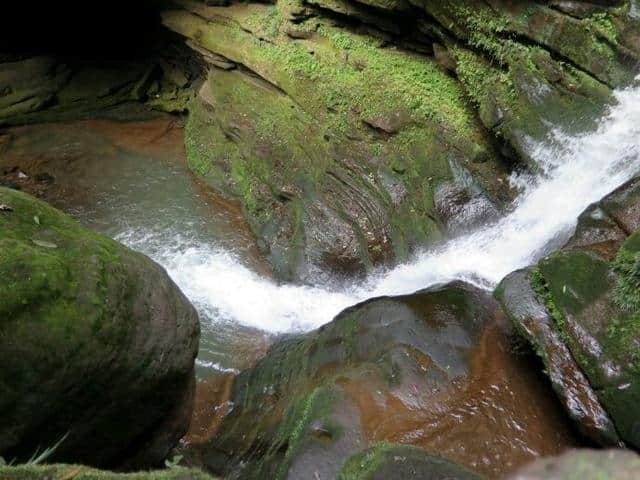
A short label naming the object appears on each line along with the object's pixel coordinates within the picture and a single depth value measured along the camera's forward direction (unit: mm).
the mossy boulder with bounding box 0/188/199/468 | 3289
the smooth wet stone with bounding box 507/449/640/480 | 783
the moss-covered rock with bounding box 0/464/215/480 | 2146
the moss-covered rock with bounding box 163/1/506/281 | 8289
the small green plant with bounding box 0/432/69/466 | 3467
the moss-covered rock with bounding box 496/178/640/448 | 4316
